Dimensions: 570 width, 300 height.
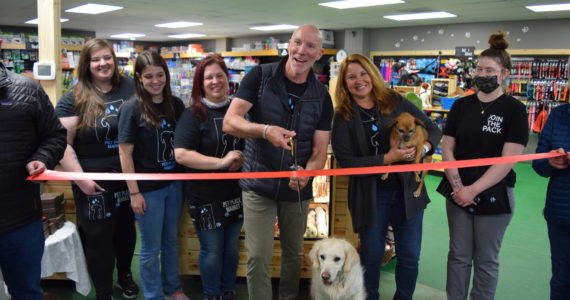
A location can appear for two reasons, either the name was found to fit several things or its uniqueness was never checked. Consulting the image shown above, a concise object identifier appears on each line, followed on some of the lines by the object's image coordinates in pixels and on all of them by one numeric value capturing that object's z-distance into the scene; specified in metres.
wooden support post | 3.12
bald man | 2.09
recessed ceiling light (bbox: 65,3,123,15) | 9.18
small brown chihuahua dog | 2.28
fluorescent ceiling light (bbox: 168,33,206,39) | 15.91
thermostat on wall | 3.14
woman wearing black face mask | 2.21
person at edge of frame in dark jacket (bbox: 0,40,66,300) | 1.85
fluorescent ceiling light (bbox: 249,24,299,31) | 12.30
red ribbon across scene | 2.13
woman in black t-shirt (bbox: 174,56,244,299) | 2.41
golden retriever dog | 2.40
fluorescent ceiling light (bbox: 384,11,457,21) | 8.95
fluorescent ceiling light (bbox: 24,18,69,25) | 11.75
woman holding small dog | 2.31
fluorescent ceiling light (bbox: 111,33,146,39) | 16.56
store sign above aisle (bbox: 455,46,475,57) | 8.95
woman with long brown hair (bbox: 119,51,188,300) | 2.43
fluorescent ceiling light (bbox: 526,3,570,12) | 7.39
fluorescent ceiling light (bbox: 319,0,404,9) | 7.89
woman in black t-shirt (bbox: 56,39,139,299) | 2.50
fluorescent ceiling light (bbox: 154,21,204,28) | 12.23
